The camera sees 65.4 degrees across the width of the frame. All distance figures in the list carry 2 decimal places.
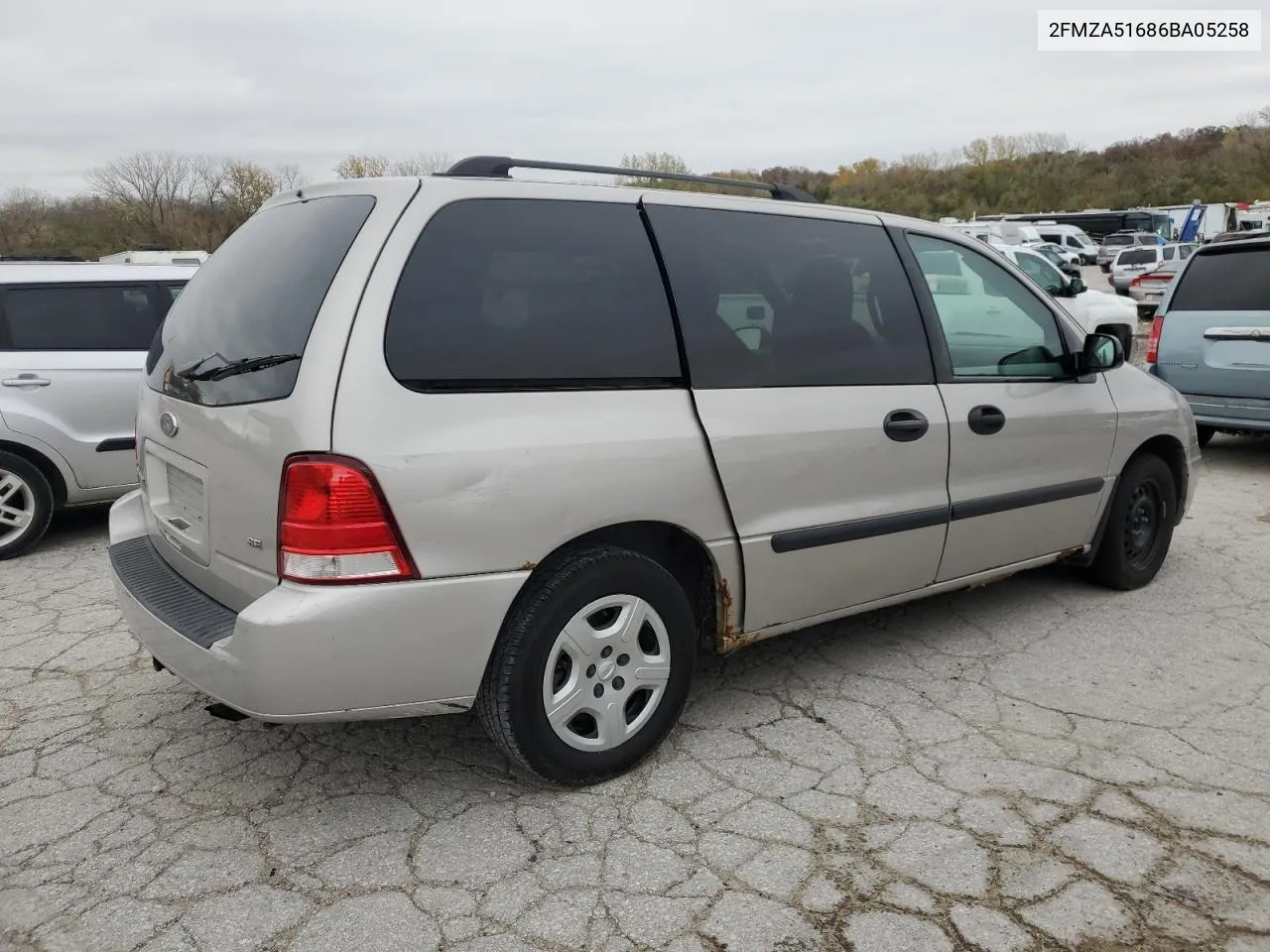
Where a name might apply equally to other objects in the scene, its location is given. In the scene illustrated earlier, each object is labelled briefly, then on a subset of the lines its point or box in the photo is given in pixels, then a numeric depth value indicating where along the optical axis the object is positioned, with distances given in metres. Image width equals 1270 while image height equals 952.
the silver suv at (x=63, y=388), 5.42
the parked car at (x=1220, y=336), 6.89
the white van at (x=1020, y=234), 33.75
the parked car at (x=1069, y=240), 41.16
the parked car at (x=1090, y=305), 11.77
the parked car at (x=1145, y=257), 31.59
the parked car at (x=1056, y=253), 26.03
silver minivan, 2.38
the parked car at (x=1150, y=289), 18.58
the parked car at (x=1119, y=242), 39.76
